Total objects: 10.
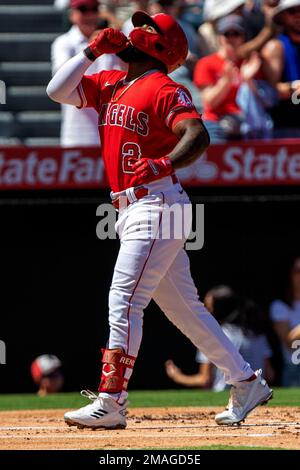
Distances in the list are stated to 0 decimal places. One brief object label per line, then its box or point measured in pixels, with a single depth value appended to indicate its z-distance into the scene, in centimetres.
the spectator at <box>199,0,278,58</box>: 1897
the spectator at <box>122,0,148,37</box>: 1940
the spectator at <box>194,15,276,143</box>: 1792
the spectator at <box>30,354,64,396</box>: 1784
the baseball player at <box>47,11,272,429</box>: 945
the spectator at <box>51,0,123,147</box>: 1764
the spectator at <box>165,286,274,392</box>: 1742
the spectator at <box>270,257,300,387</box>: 1822
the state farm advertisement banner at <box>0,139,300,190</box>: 1728
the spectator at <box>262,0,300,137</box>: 1839
